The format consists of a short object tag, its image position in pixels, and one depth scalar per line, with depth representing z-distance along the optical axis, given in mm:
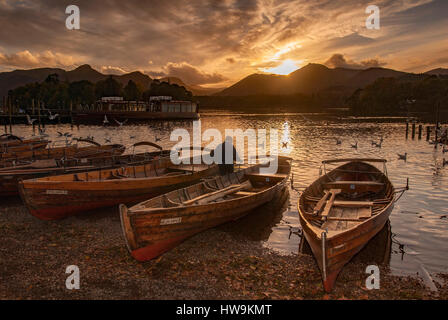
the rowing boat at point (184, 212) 10102
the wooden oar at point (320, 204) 11961
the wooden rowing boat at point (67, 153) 22766
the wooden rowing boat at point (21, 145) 26000
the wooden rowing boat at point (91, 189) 13711
